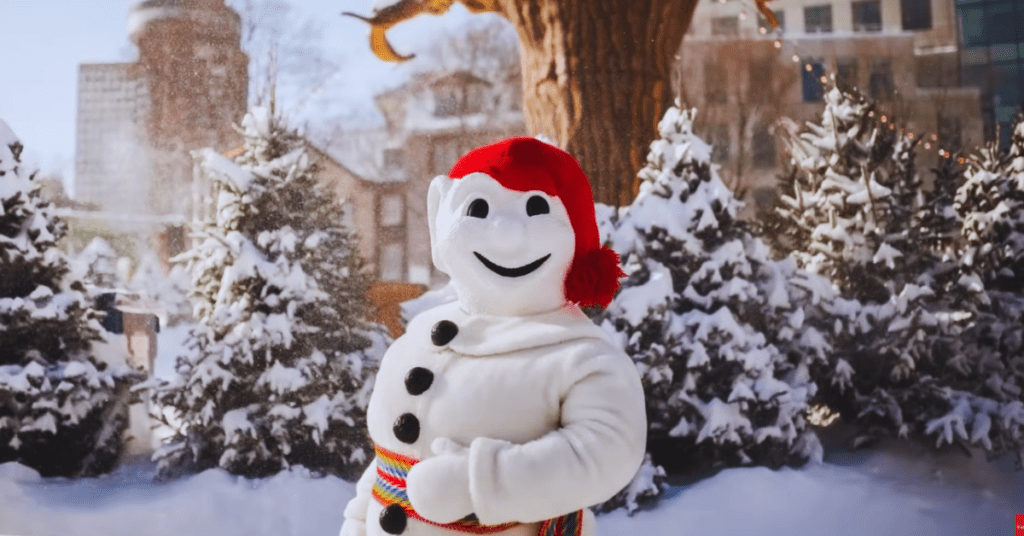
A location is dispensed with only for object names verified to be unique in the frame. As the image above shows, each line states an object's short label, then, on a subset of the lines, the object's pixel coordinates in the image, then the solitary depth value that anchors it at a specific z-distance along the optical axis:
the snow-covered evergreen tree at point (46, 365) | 3.61
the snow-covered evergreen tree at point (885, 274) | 3.17
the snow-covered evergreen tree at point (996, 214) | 3.16
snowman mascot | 1.57
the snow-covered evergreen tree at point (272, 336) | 3.46
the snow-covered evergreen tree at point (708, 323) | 3.18
